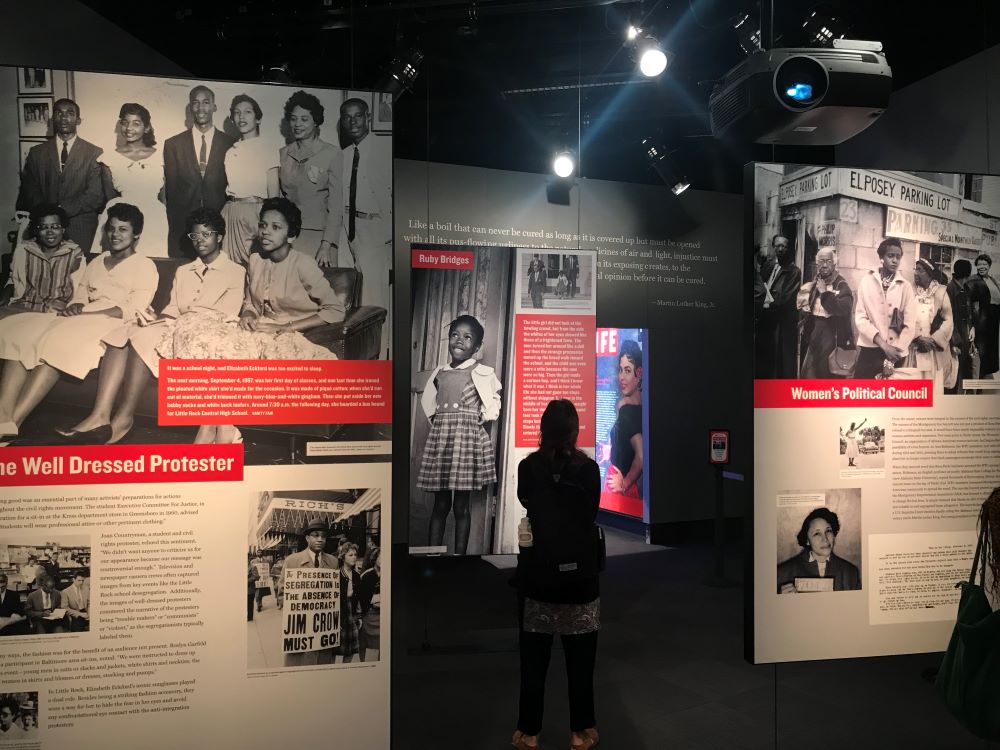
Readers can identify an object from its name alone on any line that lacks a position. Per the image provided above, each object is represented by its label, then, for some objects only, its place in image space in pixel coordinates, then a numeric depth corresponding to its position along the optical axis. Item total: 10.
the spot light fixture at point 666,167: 6.61
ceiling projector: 2.95
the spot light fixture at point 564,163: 6.47
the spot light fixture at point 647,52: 4.83
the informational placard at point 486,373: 4.29
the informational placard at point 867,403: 2.92
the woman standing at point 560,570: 2.95
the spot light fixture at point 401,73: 5.12
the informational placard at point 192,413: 2.19
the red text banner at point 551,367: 4.36
